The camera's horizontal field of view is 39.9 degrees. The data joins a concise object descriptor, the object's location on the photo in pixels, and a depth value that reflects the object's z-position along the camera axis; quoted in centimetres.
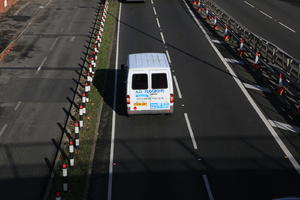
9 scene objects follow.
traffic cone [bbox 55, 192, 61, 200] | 1176
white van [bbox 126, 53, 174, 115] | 1689
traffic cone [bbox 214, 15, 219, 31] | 3303
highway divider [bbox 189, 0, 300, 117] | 1972
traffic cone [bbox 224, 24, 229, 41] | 3010
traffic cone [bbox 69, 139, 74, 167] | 1397
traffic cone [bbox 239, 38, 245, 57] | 2639
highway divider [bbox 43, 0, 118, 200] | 1294
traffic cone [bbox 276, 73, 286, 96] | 2008
